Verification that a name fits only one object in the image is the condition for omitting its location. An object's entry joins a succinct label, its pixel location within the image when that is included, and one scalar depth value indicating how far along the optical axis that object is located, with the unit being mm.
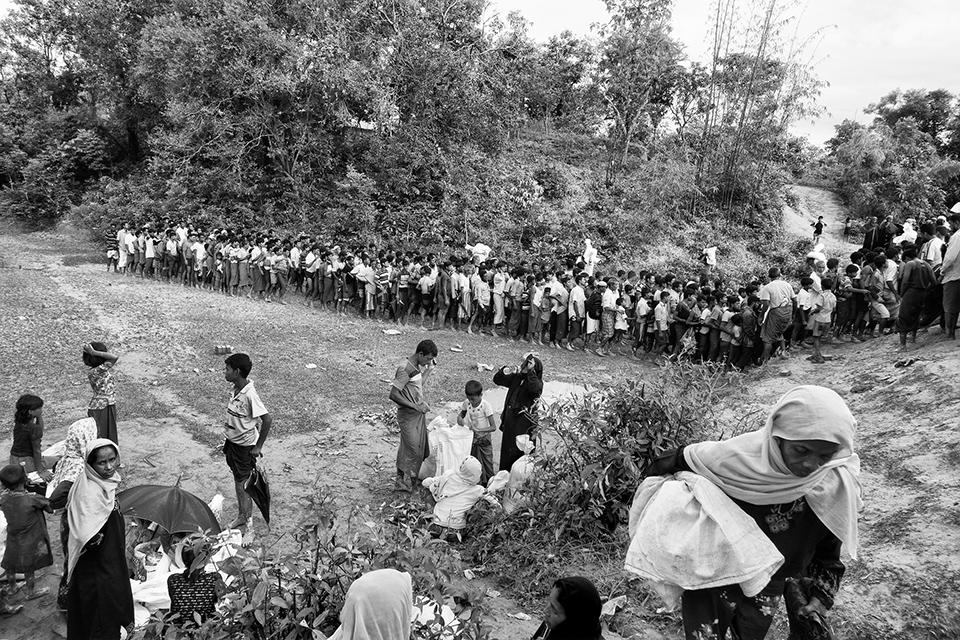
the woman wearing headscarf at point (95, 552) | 3465
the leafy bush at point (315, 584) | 2758
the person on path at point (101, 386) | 5543
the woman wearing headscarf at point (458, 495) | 4949
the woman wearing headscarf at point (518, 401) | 5652
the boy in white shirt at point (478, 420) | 5652
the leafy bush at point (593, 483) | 4484
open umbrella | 4039
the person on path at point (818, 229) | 18984
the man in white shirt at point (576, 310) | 11891
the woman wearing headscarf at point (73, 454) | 4598
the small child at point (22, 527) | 4020
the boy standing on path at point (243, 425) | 4852
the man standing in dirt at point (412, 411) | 5719
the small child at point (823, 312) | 9578
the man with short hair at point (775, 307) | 9430
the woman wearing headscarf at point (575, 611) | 2441
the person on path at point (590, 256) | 17114
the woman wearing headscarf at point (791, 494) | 1973
